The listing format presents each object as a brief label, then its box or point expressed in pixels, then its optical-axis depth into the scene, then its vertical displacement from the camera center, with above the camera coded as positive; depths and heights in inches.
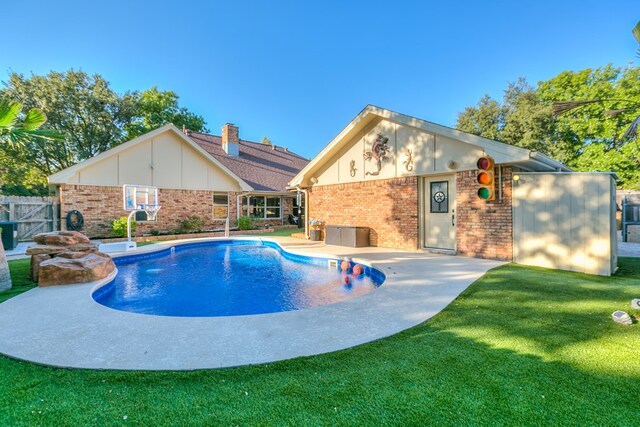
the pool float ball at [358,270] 327.3 -61.8
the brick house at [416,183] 327.9 +43.0
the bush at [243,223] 717.5 -19.5
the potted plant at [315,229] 550.6 -27.3
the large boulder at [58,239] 289.7 -21.8
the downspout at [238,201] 749.9 +35.1
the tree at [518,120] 952.3 +326.6
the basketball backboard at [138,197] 463.2 +31.6
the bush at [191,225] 652.7 -21.0
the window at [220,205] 732.7 +24.8
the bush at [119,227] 550.9 -20.7
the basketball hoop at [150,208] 471.2 +12.2
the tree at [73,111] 824.3 +315.3
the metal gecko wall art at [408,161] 408.2 +72.9
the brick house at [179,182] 562.9 +72.0
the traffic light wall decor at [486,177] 295.9 +35.5
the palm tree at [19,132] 217.1 +64.3
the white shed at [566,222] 259.6 -8.9
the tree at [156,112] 1046.2 +398.3
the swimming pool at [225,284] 229.0 -67.9
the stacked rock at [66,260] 245.9 -39.3
